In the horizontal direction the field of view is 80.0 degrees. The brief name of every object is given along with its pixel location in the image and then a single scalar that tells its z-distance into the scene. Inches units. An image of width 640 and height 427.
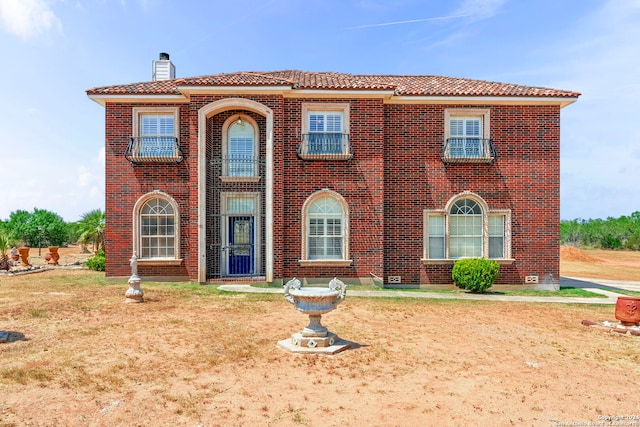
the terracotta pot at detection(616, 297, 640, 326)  313.3
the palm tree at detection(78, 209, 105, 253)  796.7
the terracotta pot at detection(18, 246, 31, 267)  776.2
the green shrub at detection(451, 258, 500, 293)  497.7
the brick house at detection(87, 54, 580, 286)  521.7
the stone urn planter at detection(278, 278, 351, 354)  252.2
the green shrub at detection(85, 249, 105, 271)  692.1
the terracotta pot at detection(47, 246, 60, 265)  810.3
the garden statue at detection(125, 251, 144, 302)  408.5
